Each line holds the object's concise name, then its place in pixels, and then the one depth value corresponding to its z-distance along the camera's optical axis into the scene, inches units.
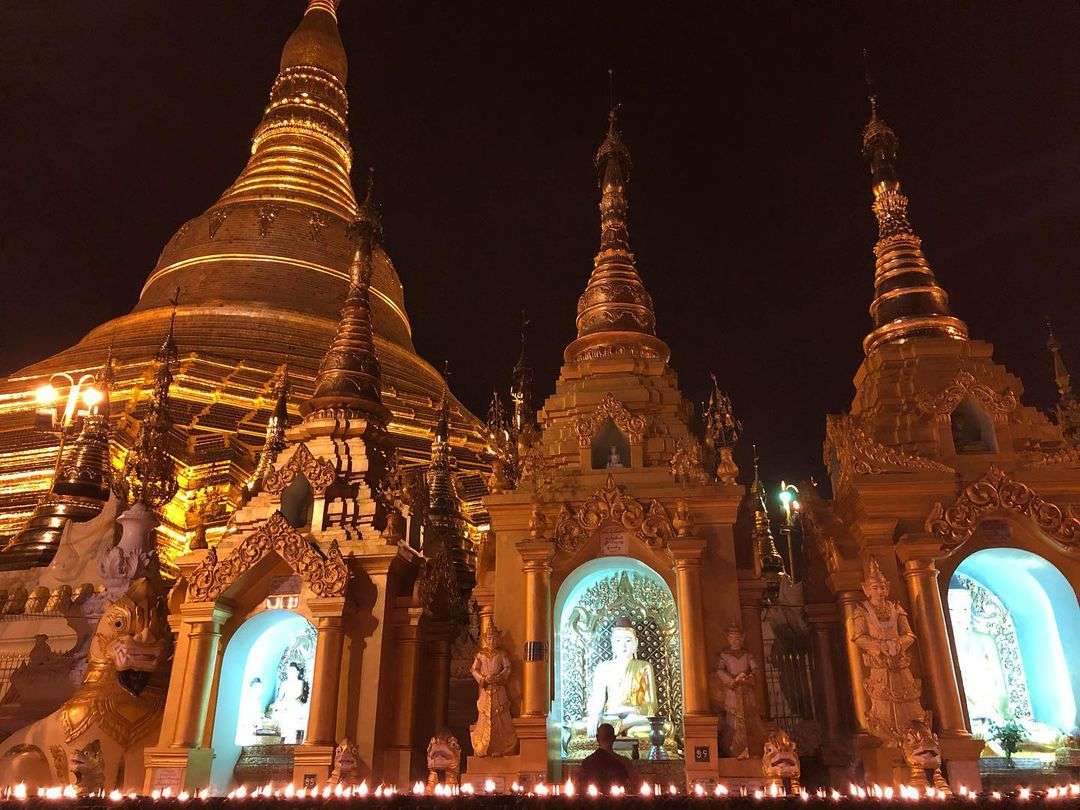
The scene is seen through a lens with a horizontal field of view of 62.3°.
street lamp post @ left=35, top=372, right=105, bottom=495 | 896.9
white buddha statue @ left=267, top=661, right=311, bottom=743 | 502.9
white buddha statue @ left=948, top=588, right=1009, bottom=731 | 481.4
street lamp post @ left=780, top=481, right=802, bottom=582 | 895.7
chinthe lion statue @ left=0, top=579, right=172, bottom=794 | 457.4
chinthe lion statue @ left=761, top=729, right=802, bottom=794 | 402.0
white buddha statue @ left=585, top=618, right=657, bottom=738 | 480.1
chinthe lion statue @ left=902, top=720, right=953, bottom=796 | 405.4
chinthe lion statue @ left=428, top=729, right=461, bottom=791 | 431.2
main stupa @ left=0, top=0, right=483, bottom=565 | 942.4
